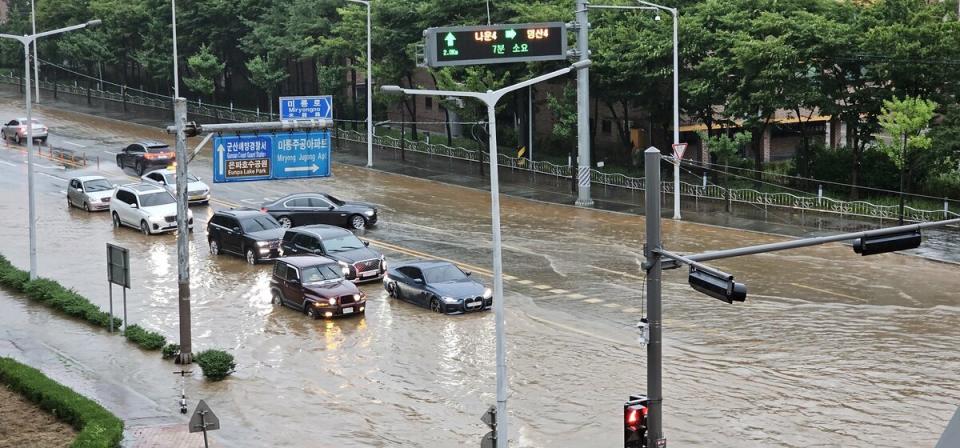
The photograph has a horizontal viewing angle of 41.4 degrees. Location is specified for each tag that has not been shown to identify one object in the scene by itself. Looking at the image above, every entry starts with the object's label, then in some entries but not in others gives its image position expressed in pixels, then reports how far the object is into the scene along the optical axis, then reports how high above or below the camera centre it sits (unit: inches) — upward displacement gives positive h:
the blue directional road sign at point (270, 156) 1366.9 -48.2
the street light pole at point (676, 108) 2012.8 +0.5
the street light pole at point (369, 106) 2573.8 +9.7
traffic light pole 741.9 -84.9
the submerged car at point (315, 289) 1403.8 -198.5
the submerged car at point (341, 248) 1581.0 -174.5
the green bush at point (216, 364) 1182.9 -233.9
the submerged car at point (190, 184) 2095.2 -117.9
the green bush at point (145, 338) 1302.9 -232.5
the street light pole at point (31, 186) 1558.8 -89.5
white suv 1894.7 -143.3
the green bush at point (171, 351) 1266.0 -237.4
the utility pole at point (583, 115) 2139.5 -9.9
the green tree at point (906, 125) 1911.9 -28.3
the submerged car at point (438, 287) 1416.1 -201.4
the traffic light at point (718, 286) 721.0 -102.3
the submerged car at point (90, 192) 2089.1 -130.2
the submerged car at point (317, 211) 1895.9 -149.5
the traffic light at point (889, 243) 748.6 -80.9
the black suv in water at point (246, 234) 1705.2 -165.8
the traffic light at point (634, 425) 753.0 -187.1
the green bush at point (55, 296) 1417.3 -214.2
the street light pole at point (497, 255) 920.9 -108.3
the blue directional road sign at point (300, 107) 1926.7 +7.3
